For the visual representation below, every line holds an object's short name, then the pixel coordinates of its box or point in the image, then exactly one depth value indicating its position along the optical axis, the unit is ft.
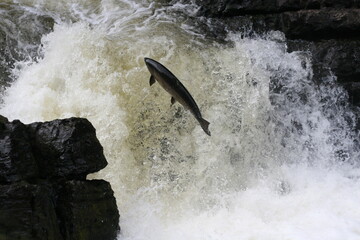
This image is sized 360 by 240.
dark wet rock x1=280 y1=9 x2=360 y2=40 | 42.93
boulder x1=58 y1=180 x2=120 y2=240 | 27.58
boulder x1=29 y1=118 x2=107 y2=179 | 28.17
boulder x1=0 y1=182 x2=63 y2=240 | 25.12
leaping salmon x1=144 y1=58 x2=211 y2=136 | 27.20
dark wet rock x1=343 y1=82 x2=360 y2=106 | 41.81
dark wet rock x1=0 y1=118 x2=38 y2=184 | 26.13
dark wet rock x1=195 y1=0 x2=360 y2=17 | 43.98
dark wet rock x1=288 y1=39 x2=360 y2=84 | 42.01
